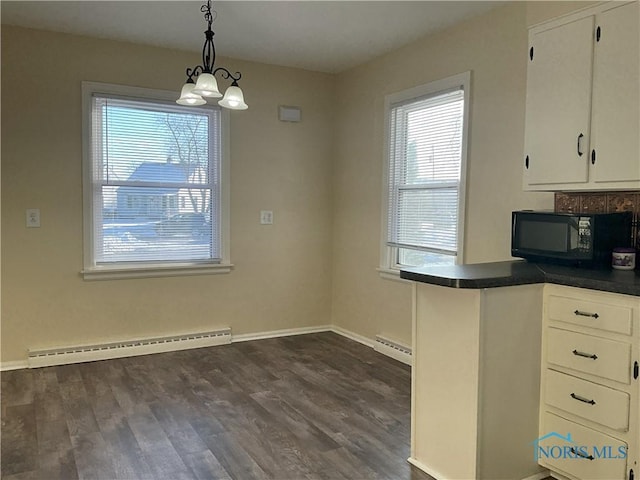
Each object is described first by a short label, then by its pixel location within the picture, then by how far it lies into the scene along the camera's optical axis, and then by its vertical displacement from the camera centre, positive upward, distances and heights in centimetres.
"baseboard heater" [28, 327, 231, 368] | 390 -110
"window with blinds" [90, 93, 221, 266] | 407 +23
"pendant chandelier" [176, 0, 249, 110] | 281 +66
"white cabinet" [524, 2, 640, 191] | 236 +56
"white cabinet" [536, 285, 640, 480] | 205 -70
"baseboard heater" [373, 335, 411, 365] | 403 -108
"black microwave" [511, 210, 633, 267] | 246 -10
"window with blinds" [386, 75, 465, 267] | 370 +28
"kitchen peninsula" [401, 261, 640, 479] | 216 -63
